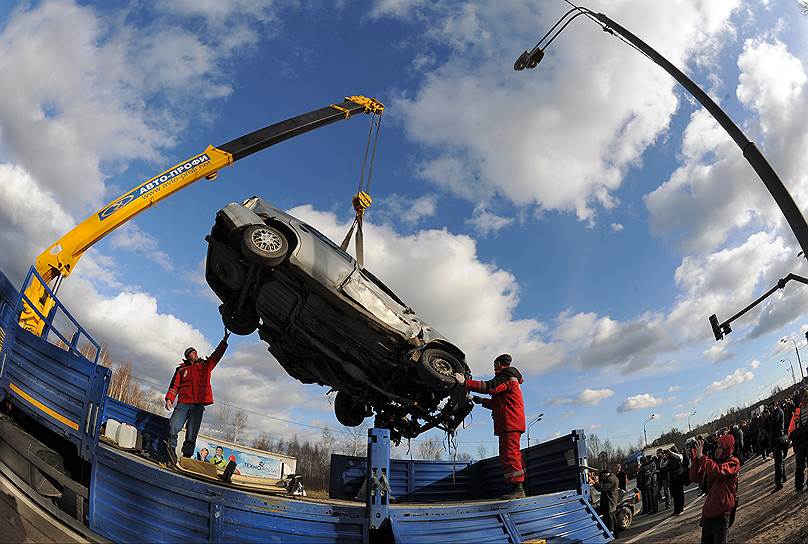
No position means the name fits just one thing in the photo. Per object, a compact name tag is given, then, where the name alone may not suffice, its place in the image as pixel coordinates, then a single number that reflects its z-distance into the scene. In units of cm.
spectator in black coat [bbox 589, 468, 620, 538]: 773
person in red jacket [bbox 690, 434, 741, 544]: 438
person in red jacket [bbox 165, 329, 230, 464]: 573
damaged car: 538
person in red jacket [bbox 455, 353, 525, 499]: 502
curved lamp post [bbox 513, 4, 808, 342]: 506
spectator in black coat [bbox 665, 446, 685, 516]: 851
